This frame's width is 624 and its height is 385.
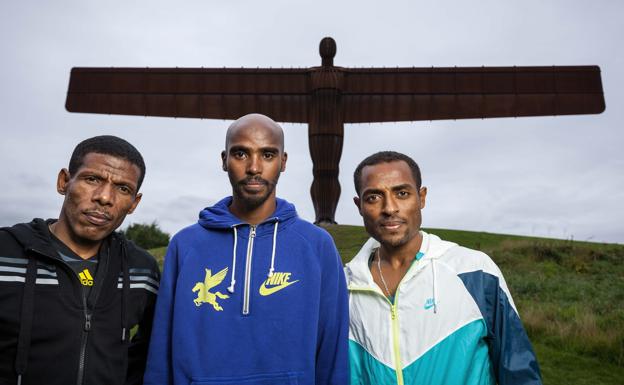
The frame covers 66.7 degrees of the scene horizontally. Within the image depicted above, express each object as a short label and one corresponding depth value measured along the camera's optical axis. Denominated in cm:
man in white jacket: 222
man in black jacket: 217
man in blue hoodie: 224
